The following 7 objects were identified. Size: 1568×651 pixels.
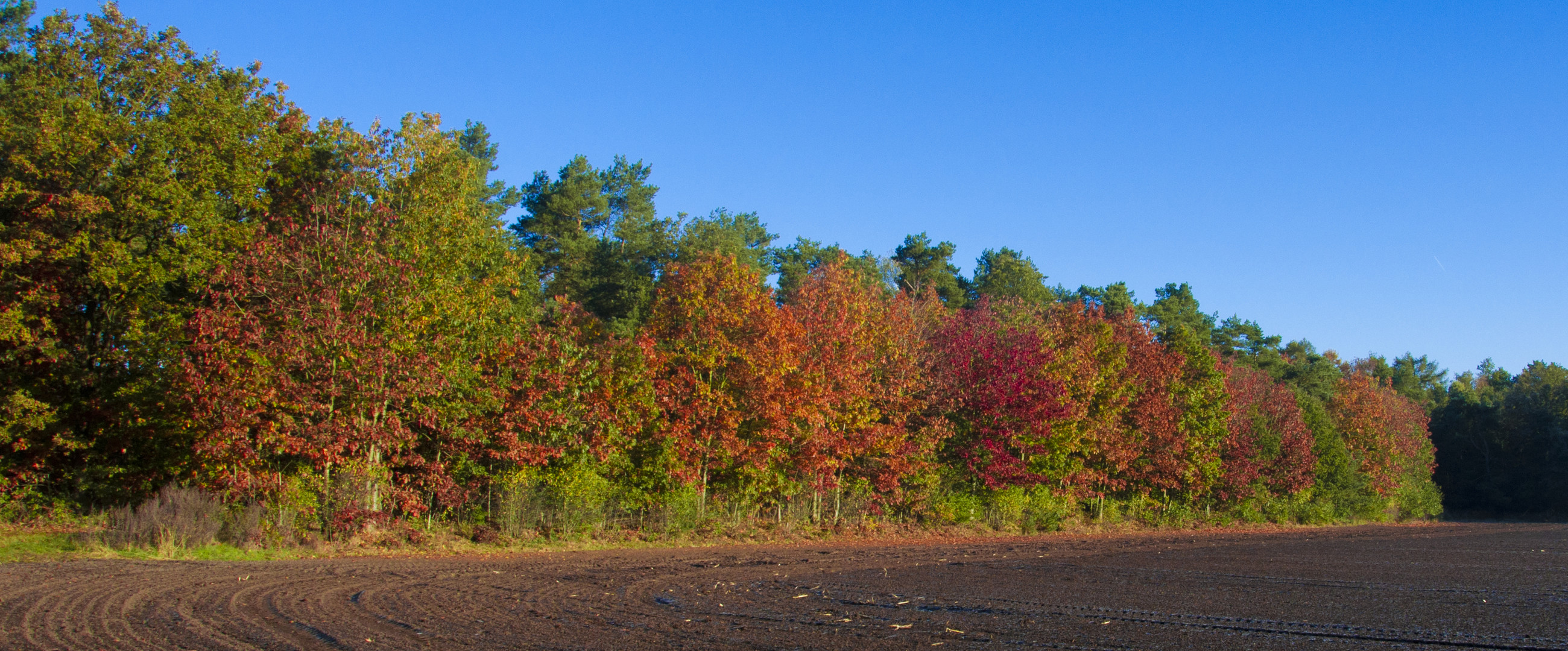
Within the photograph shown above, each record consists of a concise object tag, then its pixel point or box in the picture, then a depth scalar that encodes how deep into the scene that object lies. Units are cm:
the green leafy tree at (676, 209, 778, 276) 3969
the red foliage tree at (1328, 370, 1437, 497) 5056
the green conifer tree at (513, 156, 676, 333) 3825
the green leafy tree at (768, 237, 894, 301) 5184
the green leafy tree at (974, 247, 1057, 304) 5459
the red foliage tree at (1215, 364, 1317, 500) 4000
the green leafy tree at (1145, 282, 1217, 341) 6069
